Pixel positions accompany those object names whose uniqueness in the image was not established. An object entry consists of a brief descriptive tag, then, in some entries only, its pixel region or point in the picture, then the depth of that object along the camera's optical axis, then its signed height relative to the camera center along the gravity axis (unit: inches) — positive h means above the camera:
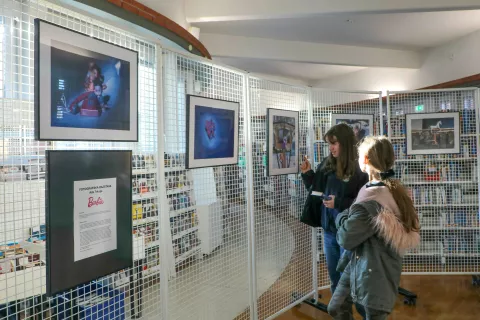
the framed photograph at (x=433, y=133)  153.1 +11.8
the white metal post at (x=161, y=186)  72.5 -5.0
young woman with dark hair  101.9 -6.5
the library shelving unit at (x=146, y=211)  69.2 -9.9
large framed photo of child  50.3 +12.3
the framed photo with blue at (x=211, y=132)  81.4 +7.5
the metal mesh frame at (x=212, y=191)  56.6 -8.7
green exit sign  168.8 +25.1
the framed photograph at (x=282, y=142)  111.8 +6.4
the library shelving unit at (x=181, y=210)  79.3 -11.4
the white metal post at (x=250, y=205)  103.7 -13.3
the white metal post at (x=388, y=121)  153.0 +16.9
